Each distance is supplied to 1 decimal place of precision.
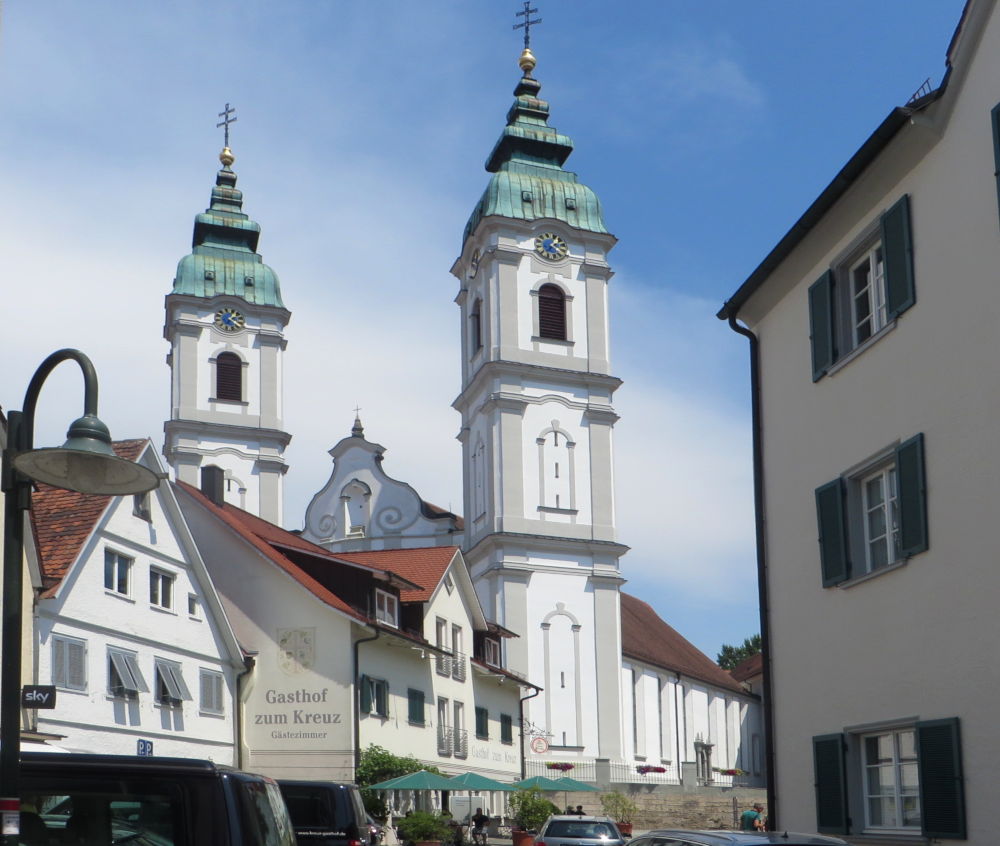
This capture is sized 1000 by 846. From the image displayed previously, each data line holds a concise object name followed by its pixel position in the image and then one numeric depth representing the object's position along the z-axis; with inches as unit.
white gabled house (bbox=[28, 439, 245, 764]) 1154.0
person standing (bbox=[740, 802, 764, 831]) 1469.0
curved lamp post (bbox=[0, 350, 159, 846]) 334.3
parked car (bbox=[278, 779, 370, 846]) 724.0
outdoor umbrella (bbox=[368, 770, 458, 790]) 1359.5
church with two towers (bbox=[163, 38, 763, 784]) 2421.3
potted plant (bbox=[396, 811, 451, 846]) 1302.9
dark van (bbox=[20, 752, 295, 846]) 323.0
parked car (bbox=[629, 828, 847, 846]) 398.6
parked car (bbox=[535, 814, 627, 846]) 1018.1
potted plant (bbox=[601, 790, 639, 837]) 2044.8
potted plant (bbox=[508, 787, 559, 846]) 1641.2
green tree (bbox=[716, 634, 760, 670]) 5175.7
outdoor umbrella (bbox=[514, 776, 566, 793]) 1627.7
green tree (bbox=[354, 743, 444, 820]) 1416.1
